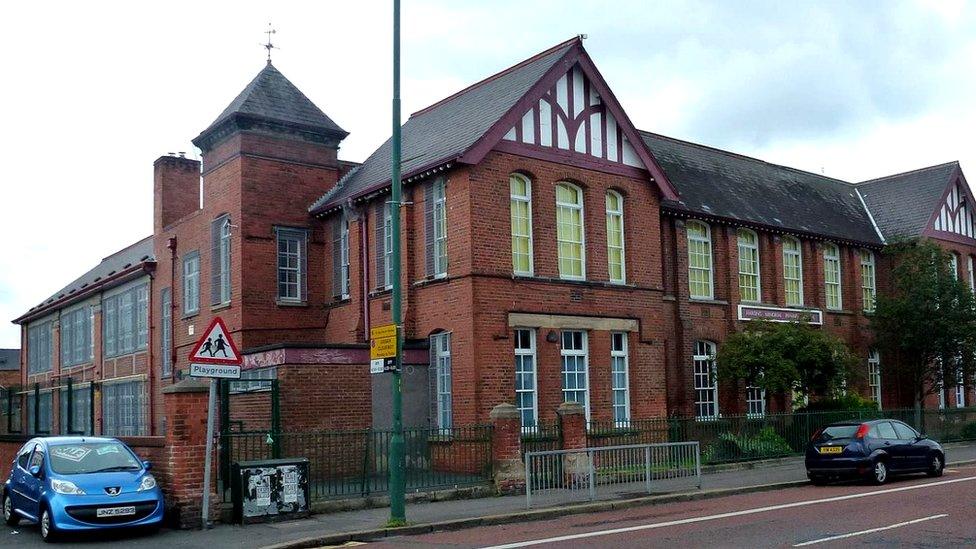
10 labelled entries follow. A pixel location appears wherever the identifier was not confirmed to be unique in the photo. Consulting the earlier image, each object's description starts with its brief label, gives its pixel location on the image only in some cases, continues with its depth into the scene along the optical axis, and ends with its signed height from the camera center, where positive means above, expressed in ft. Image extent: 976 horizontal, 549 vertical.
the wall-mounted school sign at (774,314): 98.80 +4.84
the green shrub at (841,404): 95.81 -4.21
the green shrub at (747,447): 77.97 -6.80
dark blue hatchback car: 65.10 -6.12
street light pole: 48.24 +0.78
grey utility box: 51.01 -6.04
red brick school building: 73.67 +9.20
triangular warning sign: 48.78 +1.28
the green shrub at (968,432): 108.37 -8.04
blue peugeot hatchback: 46.44 -5.32
